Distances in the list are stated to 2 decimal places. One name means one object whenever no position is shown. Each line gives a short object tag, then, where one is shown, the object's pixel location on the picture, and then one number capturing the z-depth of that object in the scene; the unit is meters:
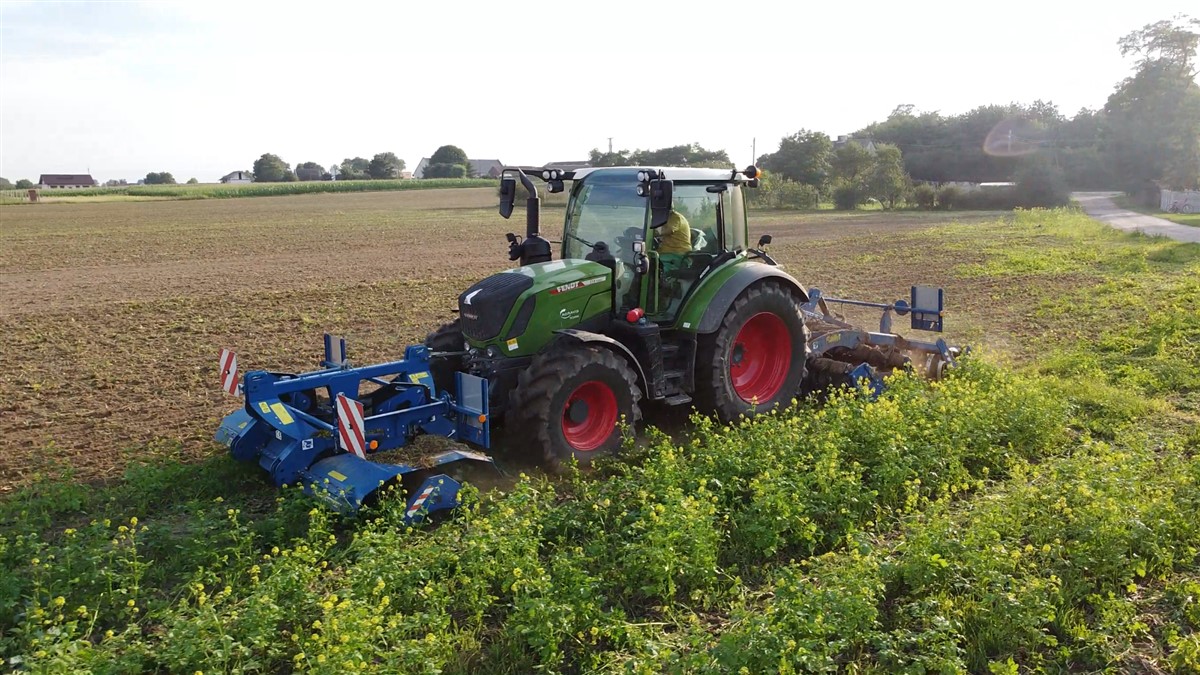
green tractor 6.80
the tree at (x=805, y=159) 54.28
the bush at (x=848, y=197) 50.78
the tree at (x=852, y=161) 53.94
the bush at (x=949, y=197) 48.81
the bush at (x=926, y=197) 49.25
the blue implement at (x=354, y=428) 5.86
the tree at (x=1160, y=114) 50.06
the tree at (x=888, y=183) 49.69
